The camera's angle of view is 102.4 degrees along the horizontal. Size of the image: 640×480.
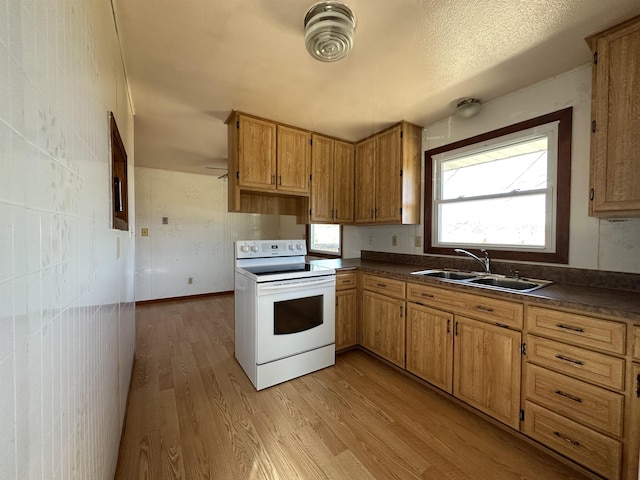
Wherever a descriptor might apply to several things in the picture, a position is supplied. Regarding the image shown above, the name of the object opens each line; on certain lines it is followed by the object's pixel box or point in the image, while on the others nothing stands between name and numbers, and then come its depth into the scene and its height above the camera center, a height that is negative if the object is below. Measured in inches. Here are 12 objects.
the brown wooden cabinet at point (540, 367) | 48.1 -31.3
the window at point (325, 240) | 142.8 -3.8
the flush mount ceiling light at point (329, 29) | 48.8 +40.3
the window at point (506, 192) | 74.4 +14.2
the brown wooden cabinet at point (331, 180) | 113.9 +24.6
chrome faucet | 84.4 -8.9
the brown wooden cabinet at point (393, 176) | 104.7 +24.5
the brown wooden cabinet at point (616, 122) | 53.4 +24.3
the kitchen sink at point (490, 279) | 72.9 -14.3
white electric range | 82.1 -28.5
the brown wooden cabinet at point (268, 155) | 94.7 +30.8
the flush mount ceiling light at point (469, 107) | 86.5 +43.0
